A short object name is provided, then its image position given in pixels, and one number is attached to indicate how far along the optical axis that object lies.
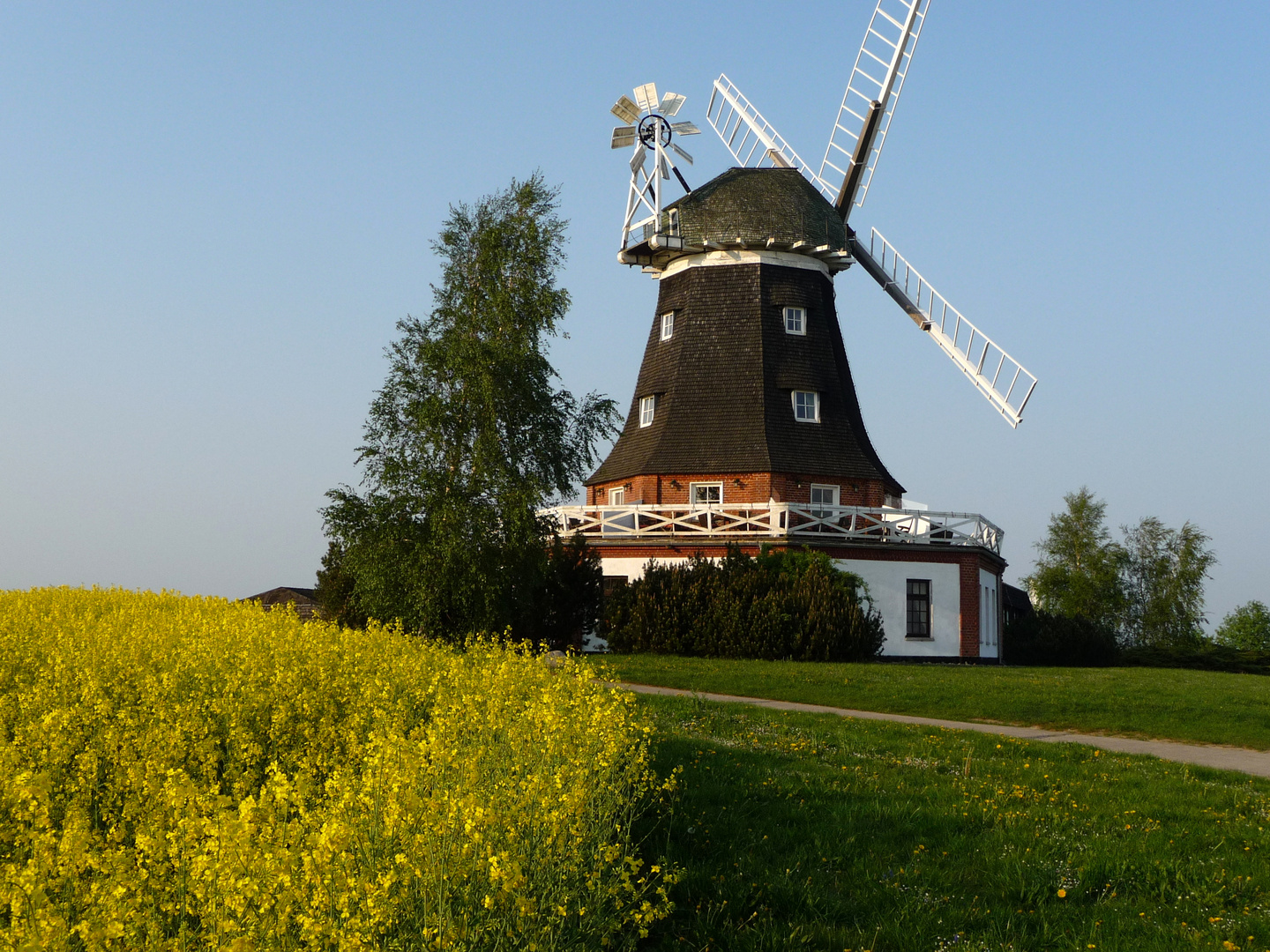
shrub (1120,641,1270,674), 42.44
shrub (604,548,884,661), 27.19
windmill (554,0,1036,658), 32.38
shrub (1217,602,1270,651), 72.19
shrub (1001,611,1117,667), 39.44
